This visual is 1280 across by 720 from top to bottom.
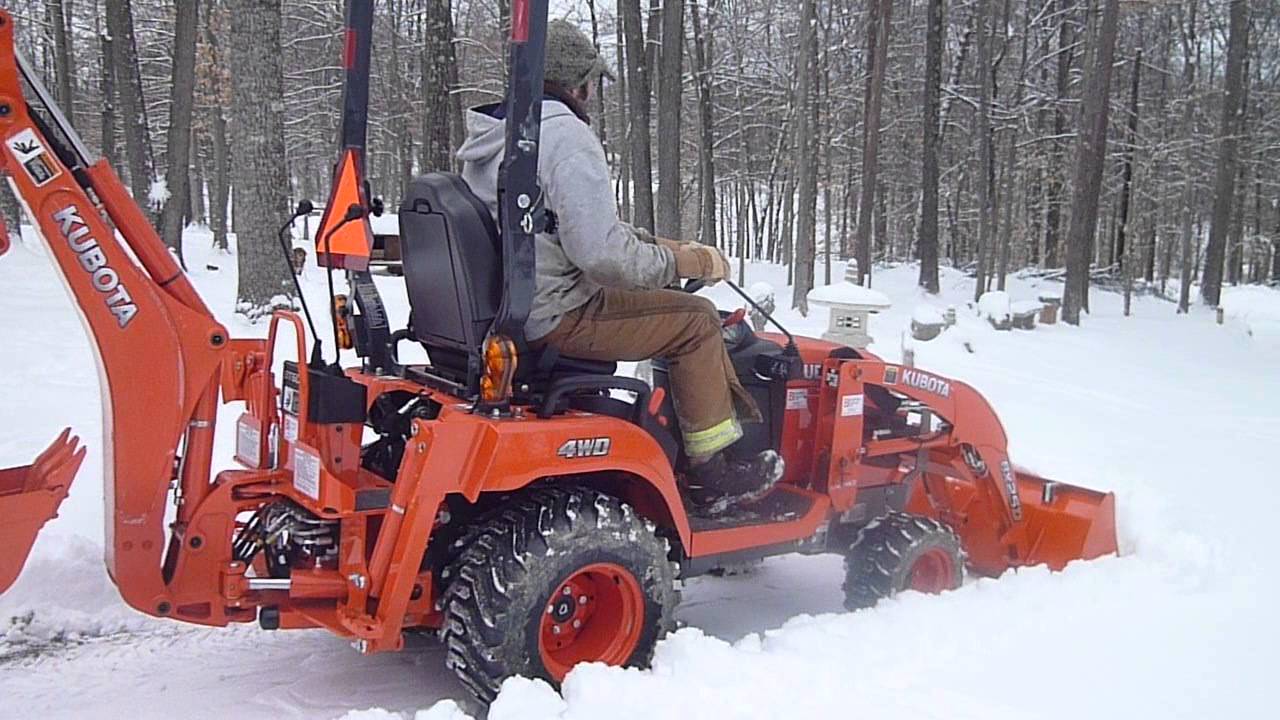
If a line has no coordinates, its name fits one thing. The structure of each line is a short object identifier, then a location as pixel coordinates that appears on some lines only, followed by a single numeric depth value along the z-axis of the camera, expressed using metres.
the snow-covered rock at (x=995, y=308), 17.45
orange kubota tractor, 3.17
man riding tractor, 3.45
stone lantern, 11.59
